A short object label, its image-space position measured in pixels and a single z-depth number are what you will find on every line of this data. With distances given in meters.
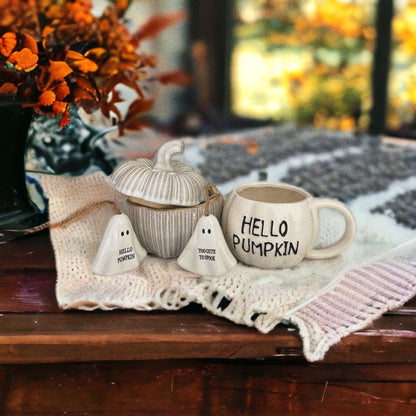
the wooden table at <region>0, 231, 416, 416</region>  0.53
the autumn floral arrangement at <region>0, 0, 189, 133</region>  0.64
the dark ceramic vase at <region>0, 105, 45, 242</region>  0.74
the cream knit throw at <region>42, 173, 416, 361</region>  0.54
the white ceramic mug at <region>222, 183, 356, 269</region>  0.60
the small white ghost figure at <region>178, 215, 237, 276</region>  0.61
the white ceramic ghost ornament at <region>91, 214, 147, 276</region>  0.62
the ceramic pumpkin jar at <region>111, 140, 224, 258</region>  0.62
